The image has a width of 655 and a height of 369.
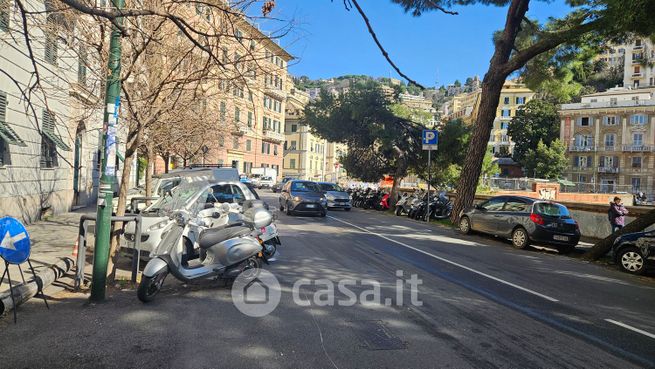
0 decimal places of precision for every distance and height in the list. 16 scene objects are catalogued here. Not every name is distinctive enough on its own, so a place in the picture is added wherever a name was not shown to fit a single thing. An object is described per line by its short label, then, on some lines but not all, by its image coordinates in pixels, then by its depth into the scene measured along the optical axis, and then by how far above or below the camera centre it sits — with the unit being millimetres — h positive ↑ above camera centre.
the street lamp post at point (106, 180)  5934 -143
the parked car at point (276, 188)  52731 -1264
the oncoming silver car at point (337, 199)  26578 -1134
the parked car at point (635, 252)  10242 -1351
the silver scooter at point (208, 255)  5879 -1147
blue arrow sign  4938 -840
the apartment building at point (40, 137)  8242 +917
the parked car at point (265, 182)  56844 -739
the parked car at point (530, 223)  13391 -1054
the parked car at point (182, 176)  12977 -63
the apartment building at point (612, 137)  67000 +8387
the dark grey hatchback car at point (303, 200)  20344 -1000
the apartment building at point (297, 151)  86875 +5073
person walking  14461 -675
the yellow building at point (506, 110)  100000 +17089
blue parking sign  21609 +2078
